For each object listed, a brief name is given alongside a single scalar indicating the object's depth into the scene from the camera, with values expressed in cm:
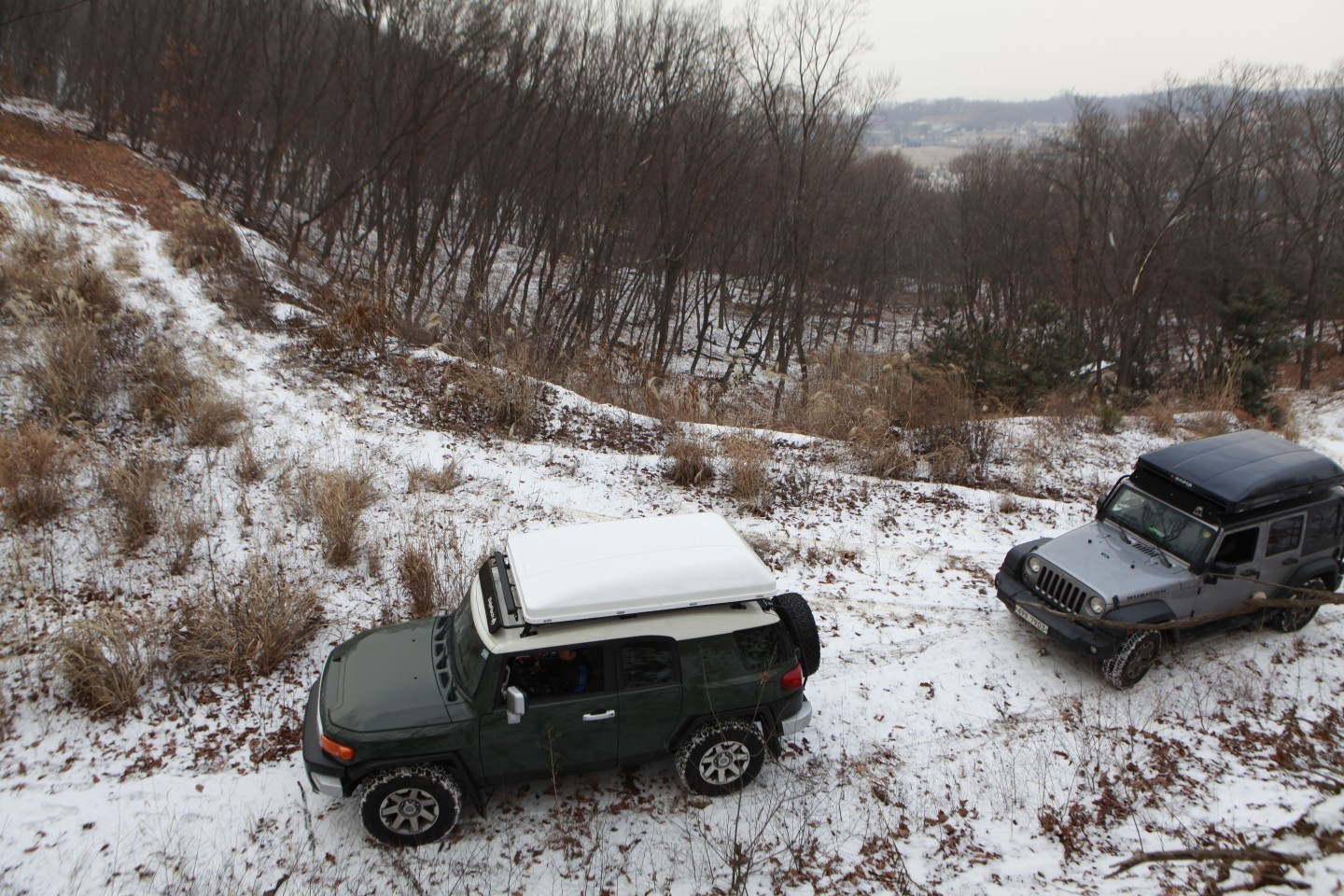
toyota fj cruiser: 471
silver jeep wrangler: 654
